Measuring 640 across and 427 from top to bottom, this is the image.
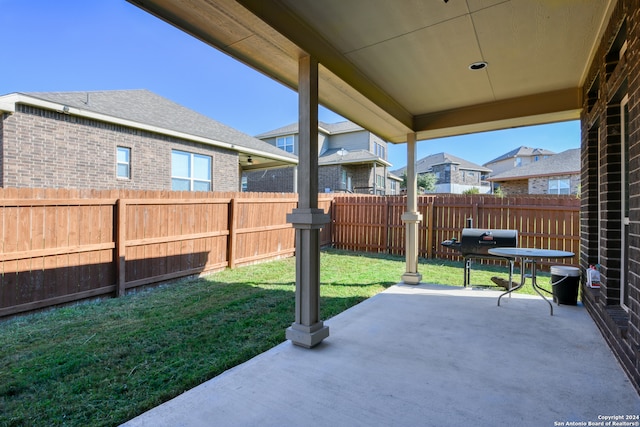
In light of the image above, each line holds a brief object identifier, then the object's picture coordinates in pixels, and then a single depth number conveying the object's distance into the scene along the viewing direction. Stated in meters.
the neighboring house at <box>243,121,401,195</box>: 17.03
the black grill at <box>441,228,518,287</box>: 5.42
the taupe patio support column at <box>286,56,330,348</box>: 2.90
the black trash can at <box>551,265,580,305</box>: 4.25
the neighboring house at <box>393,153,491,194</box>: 31.55
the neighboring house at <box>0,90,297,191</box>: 6.52
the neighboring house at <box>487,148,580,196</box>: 16.86
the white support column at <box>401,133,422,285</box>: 5.52
